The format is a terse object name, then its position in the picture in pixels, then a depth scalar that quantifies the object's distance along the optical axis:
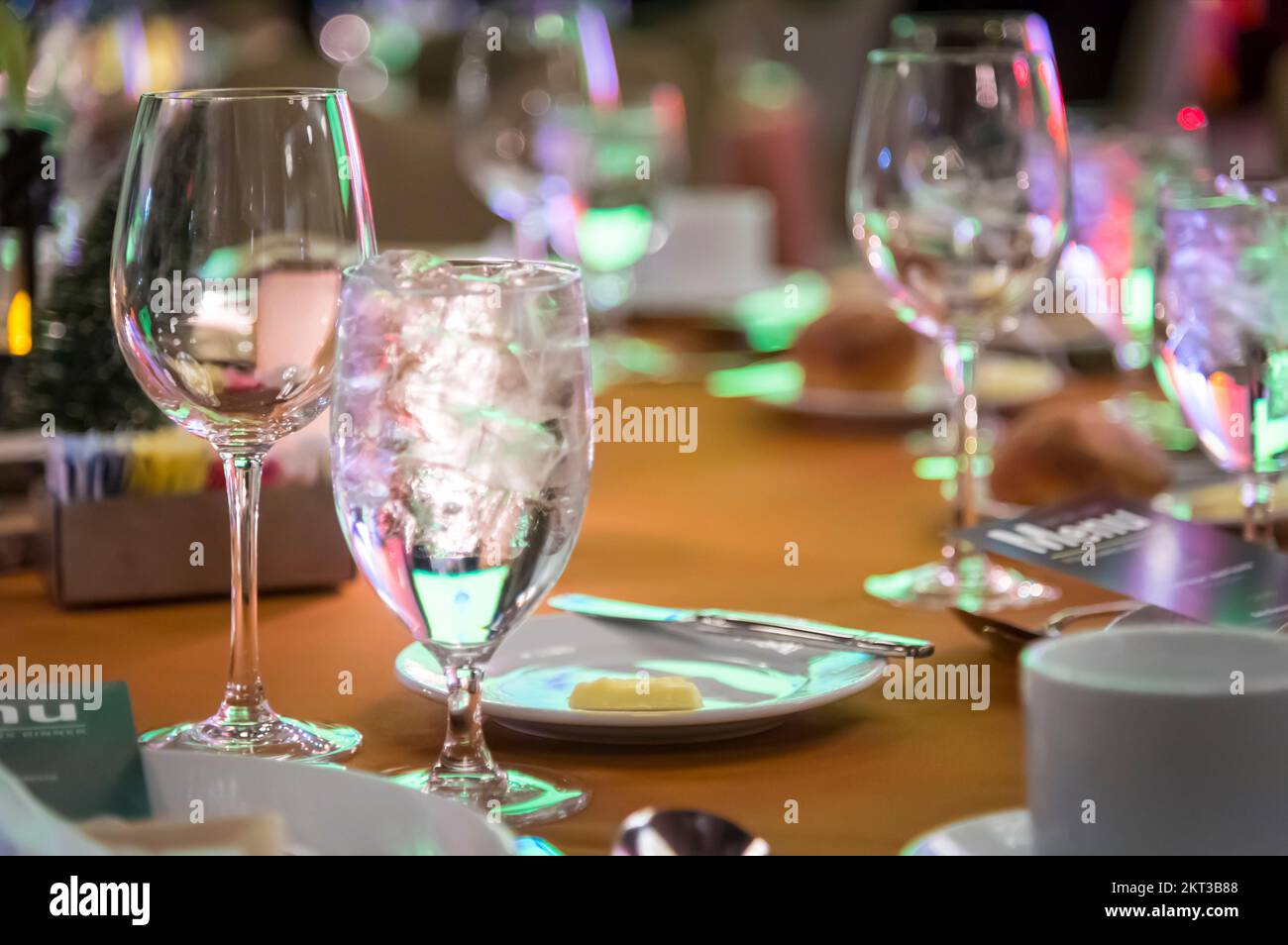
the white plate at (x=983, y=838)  1.01
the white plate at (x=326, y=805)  0.99
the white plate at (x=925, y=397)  1.70
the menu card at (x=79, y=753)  1.03
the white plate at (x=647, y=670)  1.12
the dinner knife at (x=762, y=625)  1.18
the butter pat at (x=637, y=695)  1.13
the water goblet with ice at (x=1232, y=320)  1.28
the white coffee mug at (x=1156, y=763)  0.99
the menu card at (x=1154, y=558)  1.18
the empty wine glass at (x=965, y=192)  1.37
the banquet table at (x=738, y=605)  1.10
